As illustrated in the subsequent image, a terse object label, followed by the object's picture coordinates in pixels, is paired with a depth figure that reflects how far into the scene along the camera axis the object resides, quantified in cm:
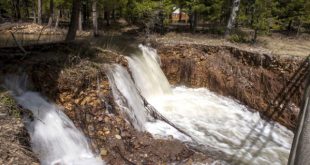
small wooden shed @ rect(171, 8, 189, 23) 2347
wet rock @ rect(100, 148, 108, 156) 394
